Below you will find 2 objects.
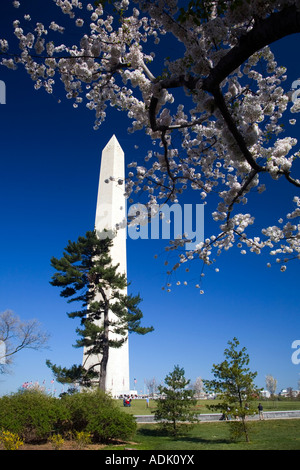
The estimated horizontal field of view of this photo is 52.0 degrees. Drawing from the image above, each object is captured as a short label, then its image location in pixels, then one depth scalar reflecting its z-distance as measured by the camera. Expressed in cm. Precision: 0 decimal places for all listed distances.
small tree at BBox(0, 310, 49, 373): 1897
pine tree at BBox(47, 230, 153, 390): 1387
